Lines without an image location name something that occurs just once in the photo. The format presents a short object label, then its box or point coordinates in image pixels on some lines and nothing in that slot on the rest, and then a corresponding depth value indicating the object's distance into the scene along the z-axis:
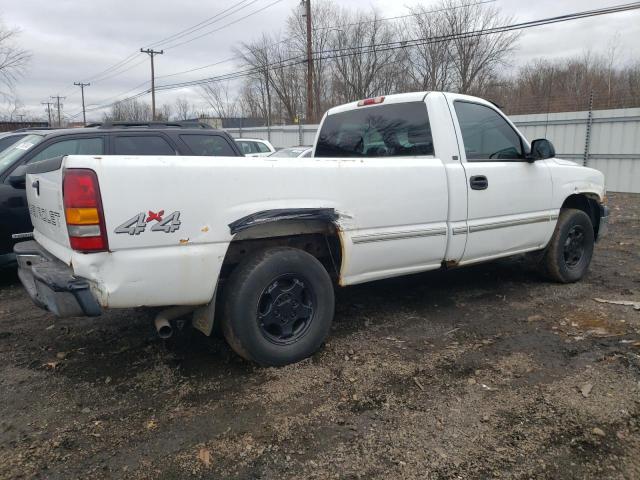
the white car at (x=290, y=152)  12.58
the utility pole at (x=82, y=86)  68.09
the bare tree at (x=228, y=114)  52.22
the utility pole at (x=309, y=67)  23.30
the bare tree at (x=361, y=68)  33.06
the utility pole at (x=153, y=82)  43.62
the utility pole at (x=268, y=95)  39.53
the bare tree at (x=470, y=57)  29.55
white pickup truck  2.74
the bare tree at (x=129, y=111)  63.12
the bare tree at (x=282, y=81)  38.59
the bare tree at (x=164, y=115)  54.62
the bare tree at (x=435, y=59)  30.02
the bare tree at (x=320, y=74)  34.57
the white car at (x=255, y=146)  14.37
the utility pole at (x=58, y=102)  82.83
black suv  5.41
